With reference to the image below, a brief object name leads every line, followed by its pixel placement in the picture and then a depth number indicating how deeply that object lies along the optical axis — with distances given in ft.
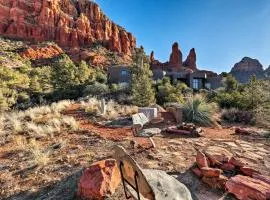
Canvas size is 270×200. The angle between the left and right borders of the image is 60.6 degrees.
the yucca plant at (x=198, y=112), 30.78
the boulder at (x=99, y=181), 10.89
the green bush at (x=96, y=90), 76.84
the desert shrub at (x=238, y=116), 35.17
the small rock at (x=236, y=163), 13.97
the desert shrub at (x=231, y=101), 45.03
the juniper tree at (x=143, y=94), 48.71
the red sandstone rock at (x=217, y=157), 14.41
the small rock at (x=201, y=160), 13.59
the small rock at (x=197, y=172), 13.13
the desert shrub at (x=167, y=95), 55.15
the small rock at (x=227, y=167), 13.95
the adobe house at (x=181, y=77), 104.68
